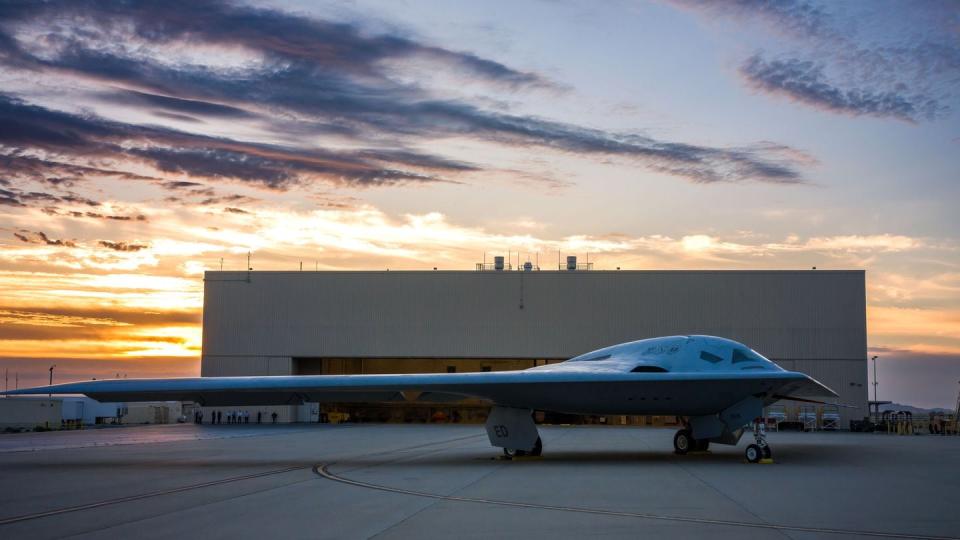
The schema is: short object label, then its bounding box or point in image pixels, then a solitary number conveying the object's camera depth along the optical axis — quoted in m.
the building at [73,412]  53.06
